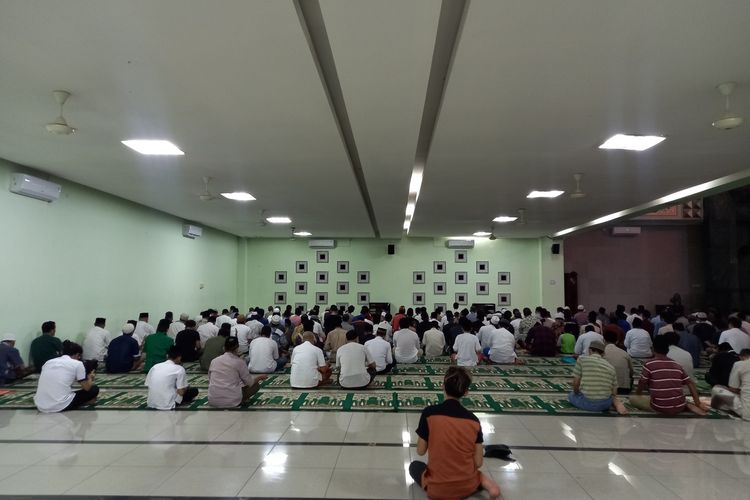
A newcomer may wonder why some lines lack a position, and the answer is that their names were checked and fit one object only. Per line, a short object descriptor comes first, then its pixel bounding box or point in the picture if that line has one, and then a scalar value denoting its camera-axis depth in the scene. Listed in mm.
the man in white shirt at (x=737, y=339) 8031
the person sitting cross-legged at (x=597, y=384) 5590
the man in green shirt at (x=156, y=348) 7621
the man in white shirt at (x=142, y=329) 9280
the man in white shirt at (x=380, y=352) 7621
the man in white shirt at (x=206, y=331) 9445
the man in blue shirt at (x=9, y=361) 6711
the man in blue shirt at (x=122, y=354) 7793
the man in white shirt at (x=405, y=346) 8812
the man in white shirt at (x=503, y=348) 8875
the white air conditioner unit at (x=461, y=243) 17328
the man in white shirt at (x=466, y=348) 8518
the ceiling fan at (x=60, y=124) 4402
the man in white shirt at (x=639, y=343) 9258
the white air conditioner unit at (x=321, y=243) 17250
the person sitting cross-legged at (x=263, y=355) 7676
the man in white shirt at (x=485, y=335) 9453
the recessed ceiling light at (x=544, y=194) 9023
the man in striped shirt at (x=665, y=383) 5523
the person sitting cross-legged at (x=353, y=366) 6656
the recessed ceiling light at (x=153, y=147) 5934
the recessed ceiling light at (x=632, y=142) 5599
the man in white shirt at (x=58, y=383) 5481
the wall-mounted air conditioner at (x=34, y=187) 7125
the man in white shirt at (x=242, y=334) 9344
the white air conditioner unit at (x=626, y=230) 17250
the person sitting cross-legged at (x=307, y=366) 6695
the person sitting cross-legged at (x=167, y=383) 5648
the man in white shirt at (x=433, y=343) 9297
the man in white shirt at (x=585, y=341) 8045
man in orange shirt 3070
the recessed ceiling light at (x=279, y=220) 12641
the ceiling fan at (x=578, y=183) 7550
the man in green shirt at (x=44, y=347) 7469
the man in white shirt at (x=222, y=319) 10730
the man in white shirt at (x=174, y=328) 9869
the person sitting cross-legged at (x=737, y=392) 5410
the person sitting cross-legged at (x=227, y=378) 5703
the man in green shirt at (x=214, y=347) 7883
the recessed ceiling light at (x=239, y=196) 9336
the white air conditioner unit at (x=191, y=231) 12828
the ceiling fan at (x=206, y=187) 7987
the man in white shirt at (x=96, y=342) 8367
